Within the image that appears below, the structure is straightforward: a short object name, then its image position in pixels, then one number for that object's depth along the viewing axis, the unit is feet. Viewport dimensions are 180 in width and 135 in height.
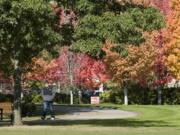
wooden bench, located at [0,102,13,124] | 106.24
